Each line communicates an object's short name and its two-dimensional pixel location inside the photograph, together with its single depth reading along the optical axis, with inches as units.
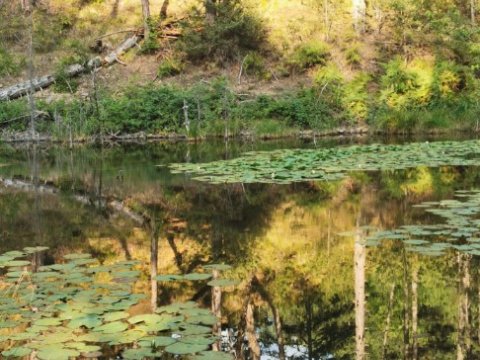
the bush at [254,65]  983.6
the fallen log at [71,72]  928.3
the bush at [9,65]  988.6
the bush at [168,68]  984.3
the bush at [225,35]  979.9
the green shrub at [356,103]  878.4
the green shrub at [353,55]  970.7
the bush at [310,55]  968.9
